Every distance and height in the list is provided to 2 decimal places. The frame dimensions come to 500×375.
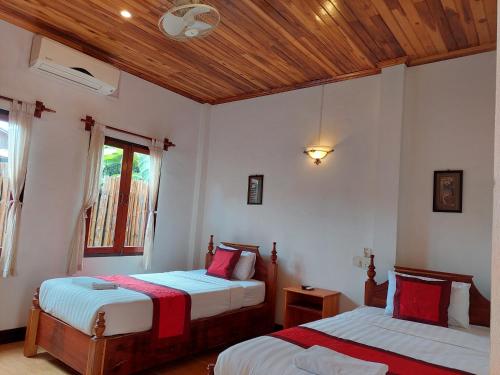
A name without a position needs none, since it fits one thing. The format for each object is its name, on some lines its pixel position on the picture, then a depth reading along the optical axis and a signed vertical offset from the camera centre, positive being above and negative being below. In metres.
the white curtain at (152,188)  4.51 +0.24
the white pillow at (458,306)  2.81 -0.58
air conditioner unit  3.44 +1.33
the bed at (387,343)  1.89 -0.73
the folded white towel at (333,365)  1.66 -0.67
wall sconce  4.07 +0.78
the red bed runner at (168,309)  2.90 -0.82
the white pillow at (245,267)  4.17 -0.61
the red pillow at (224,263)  4.11 -0.58
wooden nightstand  3.63 -0.89
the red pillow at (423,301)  2.81 -0.57
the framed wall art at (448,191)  3.29 +0.36
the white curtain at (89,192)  3.77 +0.11
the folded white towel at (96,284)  3.00 -0.69
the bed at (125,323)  2.60 -0.96
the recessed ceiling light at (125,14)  3.05 +1.61
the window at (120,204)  4.13 +0.00
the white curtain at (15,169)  3.29 +0.25
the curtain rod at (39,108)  3.54 +0.87
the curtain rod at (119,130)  3.93 +0.86
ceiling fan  2.38 +1.28
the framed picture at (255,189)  4.62 +0.33
